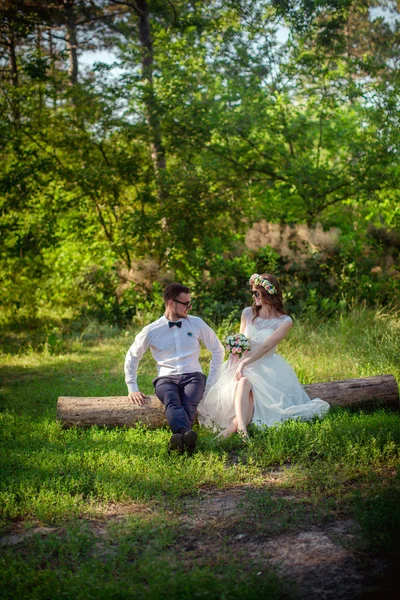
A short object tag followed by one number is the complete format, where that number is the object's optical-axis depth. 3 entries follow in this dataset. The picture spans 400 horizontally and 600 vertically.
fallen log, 6.07
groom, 5.98
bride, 5.89
